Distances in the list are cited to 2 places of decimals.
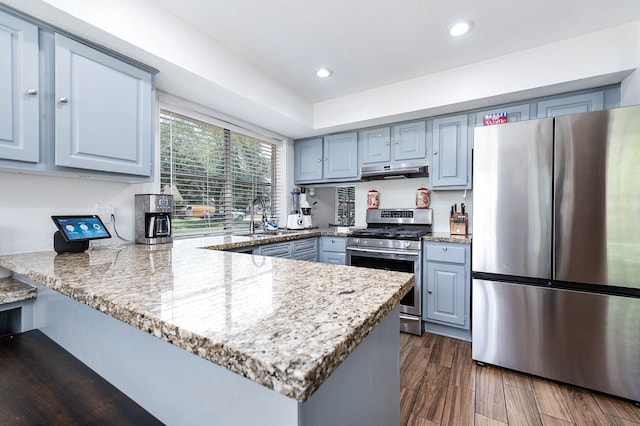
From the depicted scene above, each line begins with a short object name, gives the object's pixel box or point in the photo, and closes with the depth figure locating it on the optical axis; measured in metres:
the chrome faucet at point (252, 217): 3.07
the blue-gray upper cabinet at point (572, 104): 2.23
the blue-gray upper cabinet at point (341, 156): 3.33
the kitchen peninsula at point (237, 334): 0.46
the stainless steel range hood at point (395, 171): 2.90
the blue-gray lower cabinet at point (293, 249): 2.50
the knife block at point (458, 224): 2.72
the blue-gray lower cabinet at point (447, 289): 2.44
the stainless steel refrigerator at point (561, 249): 1.65
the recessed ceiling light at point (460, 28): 1.93
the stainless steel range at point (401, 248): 2.64
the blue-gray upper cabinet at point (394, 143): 2.93
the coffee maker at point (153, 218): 2.01
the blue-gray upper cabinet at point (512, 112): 2.46
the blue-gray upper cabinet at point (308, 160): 3.60
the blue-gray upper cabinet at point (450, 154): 2.71
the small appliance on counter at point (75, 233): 1.54
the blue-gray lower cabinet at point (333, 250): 3.08
